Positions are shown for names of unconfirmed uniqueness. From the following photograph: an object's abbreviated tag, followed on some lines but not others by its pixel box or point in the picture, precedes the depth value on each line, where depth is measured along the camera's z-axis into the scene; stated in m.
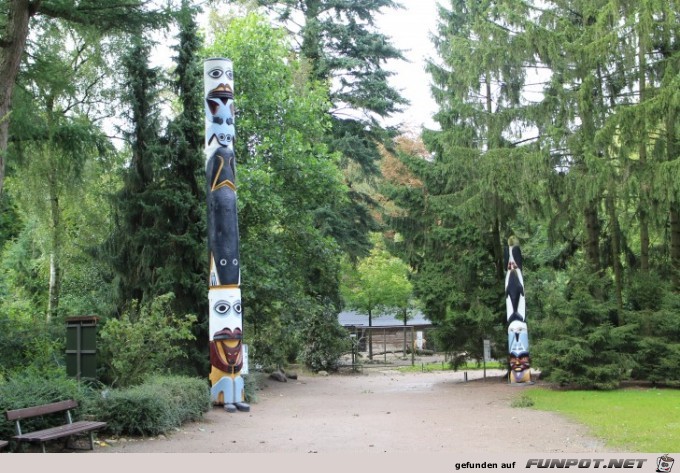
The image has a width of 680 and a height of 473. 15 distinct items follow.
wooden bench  8.91
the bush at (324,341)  29.84
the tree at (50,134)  14.84
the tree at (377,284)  38.44
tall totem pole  15.95
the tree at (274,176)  21.53
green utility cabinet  13.01
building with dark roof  41.12
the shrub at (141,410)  11.37
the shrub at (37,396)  9.62
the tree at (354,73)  32.44
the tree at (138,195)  20.12
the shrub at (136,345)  14.02
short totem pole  21.48
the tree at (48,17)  12.23
